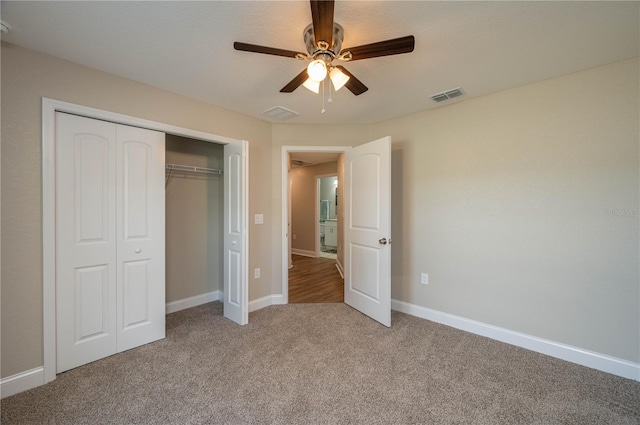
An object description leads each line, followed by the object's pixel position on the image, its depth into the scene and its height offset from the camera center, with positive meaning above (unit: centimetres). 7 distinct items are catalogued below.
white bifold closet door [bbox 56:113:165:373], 209 -22
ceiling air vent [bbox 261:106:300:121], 305 +119
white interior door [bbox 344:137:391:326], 289 -20
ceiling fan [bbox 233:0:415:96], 137 +94
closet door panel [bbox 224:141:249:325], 288 -23
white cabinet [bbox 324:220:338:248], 818 -64
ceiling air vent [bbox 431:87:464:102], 258 +117
